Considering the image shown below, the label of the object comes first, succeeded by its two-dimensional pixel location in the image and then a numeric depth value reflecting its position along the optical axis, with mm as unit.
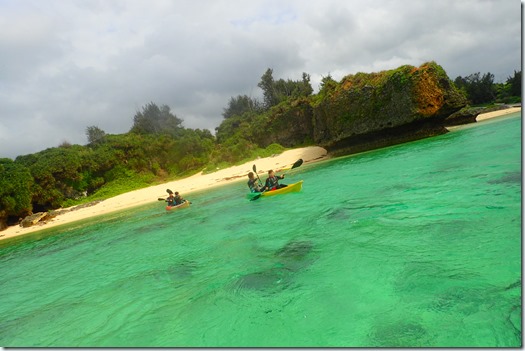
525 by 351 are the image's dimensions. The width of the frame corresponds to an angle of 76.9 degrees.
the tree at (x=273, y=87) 62844
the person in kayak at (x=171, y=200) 20812
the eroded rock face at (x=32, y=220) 28953
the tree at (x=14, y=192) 30234
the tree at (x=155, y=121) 52375
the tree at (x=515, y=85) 54156
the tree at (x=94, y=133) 54925
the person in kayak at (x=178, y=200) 20781
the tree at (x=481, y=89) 58656
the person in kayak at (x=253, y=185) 17741
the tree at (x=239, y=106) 70844
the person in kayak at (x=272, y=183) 17061
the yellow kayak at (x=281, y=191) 16406
